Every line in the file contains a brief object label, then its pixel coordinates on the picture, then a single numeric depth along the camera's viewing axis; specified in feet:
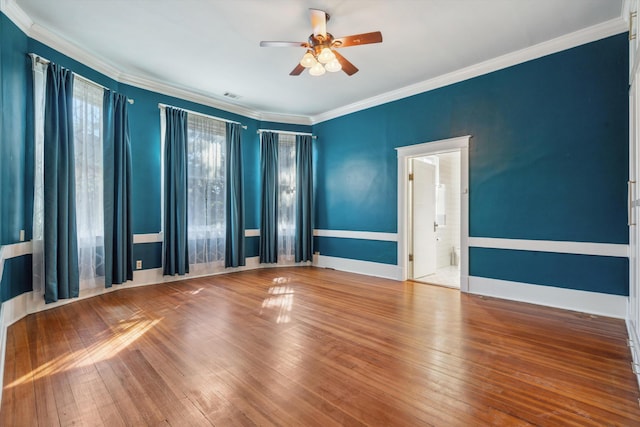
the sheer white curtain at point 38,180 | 10.59
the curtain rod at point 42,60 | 10.42
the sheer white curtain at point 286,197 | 20.16
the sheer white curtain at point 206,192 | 16.48
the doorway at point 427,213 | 13.97
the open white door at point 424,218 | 16.75
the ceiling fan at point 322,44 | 9.15
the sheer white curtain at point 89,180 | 12.03
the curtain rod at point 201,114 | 15.37
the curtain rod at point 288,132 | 19.92
